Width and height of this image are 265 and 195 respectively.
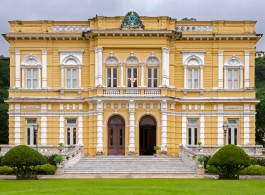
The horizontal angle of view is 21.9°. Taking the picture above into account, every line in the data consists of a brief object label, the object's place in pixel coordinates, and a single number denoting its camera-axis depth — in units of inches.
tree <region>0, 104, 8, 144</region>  2655.0
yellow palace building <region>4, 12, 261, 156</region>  2000.5
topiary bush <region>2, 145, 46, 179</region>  1507.1
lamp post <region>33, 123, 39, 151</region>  1916.5
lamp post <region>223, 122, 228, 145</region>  1893.5
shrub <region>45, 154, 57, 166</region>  1722.4
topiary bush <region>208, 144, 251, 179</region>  1502.2
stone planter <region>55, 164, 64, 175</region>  1679.1
